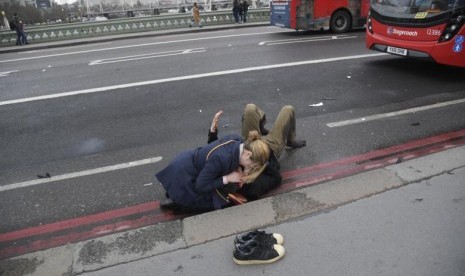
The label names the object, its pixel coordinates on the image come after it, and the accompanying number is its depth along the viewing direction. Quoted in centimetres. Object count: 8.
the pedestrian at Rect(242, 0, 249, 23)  2138
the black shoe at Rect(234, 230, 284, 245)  292
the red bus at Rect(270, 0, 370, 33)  1406
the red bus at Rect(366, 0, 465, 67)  698
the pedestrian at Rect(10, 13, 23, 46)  1714
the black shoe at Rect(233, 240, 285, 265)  280
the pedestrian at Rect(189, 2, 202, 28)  1994
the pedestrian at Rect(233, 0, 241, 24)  2102
